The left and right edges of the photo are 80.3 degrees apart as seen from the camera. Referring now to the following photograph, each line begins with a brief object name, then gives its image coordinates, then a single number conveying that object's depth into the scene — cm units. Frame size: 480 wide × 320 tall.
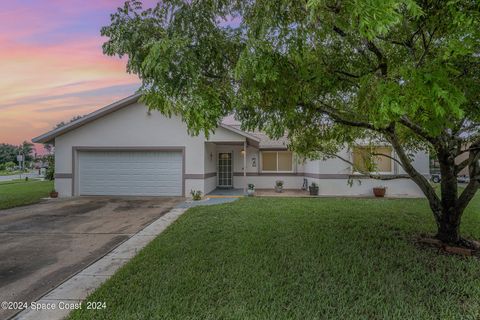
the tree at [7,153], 6694
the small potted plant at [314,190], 1489
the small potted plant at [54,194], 1432
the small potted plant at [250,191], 1476
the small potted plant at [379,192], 1434
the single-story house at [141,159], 1430
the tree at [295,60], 292
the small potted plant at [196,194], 1348
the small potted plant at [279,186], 1633
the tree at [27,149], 6982
